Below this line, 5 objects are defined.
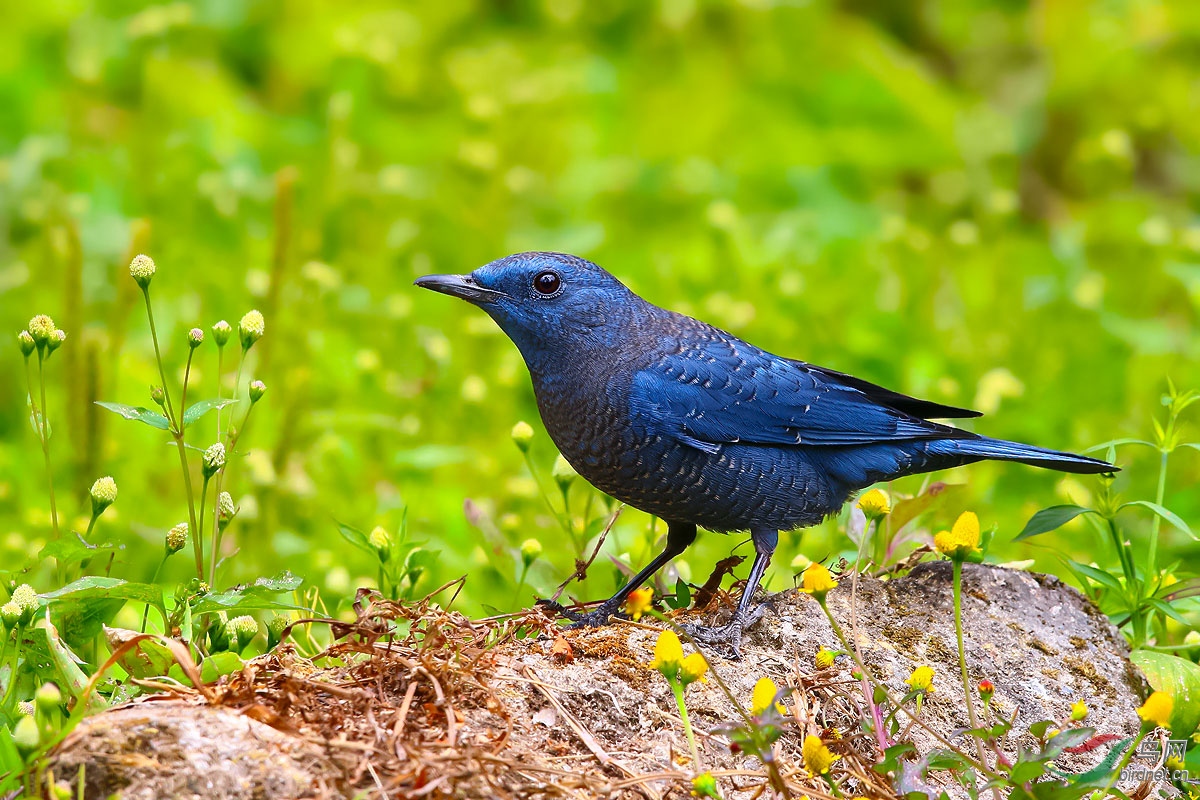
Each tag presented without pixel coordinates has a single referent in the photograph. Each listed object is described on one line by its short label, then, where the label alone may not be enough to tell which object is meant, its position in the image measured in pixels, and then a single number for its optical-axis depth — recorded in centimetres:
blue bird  631
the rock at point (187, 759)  421
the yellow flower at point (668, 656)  421
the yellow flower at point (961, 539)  468
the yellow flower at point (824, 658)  505
